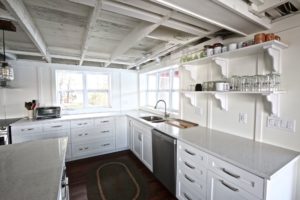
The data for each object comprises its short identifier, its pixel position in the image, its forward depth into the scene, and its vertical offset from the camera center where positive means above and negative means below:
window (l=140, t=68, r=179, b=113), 3.21 +0.13
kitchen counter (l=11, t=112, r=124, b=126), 2.81 -0.53
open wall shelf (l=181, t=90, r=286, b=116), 1.36 -0.05
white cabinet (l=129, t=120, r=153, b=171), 2.61 -0.96
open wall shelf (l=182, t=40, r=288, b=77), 1.34 +0.45
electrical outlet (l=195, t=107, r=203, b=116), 2.33 -0.29
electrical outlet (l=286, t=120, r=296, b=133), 1.38 -0.31
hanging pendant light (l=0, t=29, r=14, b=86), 1.74 +0.27
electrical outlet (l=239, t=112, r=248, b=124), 1.74 -0.30
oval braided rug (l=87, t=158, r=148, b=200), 2.08 -1.44
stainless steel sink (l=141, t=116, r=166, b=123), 3.08 -0.54
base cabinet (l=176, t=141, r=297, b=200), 1.10 -0.78
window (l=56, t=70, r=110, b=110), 3.59 +0.09
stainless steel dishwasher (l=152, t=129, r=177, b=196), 1.95 -0.95
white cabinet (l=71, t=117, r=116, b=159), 3.15 -0.99
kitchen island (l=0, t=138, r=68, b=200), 0.85 -0.57
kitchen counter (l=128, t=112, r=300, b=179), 1.13 -0.55
